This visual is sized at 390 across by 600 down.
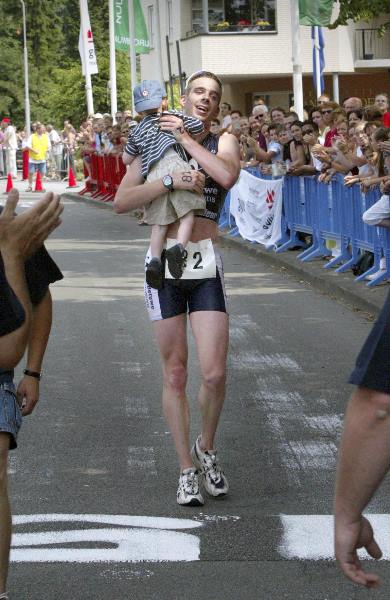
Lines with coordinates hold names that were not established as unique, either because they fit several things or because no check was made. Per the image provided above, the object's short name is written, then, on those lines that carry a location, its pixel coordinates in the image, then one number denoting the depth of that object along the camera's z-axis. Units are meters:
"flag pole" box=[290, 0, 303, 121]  25.58
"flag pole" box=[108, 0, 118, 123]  40.72
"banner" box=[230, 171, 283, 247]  18.88
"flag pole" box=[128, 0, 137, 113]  39.81
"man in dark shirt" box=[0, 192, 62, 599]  4.18
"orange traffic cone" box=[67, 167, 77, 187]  41.09
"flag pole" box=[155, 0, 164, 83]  38.62
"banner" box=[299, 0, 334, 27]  25.59
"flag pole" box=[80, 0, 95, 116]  43.22
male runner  6.23
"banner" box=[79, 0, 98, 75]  43.16
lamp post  73.66
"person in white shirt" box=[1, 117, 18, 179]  50.03
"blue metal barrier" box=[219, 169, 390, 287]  14.31
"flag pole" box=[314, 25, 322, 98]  30.14
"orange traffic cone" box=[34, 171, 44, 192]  39.88
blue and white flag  30.25
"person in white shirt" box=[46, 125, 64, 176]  48.78
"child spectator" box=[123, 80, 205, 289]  6.23
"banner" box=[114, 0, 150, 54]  40.50
